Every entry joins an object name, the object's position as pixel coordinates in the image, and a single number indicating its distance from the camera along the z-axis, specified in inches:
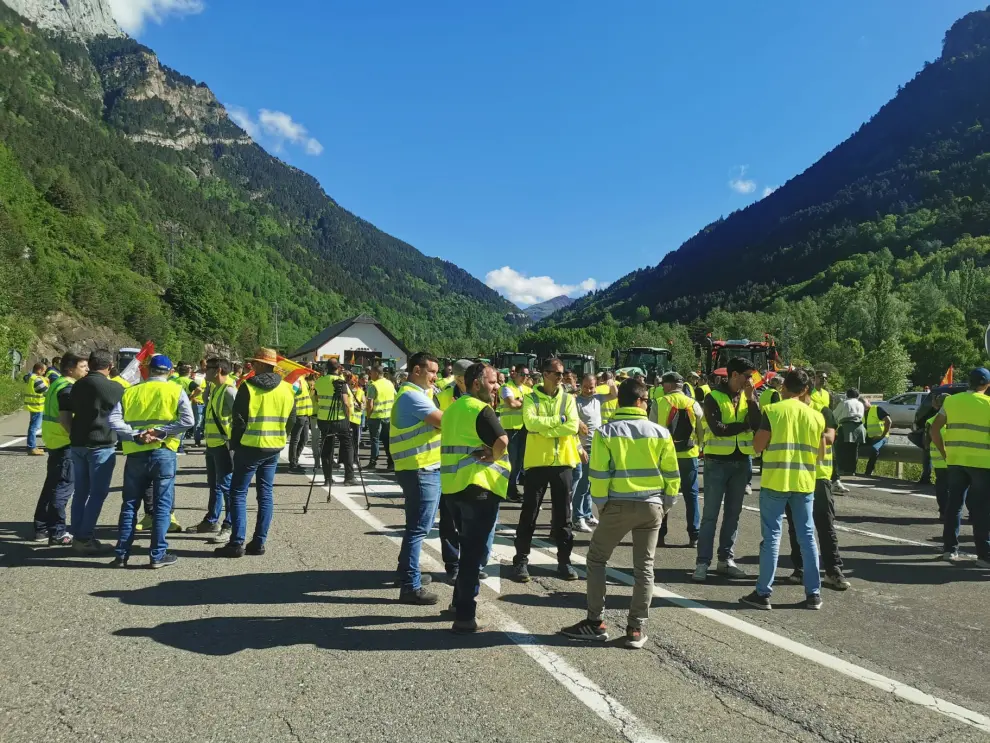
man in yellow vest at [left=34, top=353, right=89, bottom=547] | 283.4
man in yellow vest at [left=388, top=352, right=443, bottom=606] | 219.8
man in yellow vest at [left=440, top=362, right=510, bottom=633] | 192.2
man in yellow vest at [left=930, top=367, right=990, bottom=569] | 285.9
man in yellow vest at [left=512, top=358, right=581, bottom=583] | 246.5
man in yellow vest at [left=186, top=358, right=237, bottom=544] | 299.1
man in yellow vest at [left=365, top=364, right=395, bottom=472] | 482.6
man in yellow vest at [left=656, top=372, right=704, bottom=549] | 308.2
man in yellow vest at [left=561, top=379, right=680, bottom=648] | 187.0
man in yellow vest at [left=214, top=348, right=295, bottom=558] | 263.0
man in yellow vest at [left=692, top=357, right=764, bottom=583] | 258.1
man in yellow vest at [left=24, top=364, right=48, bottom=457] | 575.8
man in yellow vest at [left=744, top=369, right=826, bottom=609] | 224.2
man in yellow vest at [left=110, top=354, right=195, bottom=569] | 249.0
